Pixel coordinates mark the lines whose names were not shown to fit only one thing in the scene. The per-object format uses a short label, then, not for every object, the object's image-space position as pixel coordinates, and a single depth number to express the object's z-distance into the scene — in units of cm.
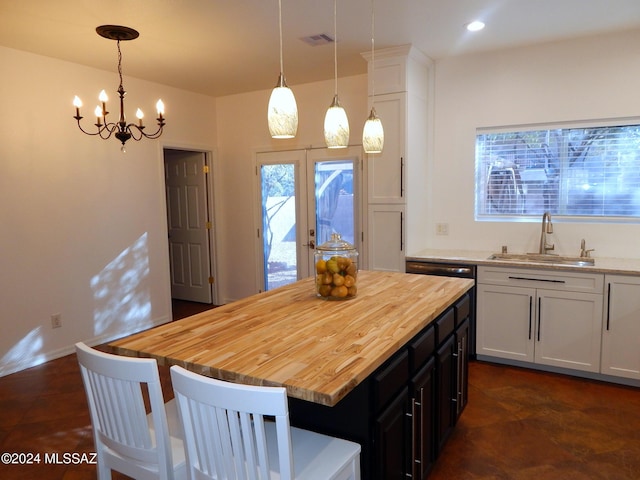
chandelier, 329
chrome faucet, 396
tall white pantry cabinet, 399
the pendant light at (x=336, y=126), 224
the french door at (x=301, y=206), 494
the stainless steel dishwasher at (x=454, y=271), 381
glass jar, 233
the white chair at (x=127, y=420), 145
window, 380
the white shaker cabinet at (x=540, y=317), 343
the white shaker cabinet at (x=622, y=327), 326
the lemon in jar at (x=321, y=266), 233
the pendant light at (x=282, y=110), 186
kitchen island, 148
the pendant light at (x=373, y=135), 250
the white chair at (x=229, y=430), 121
